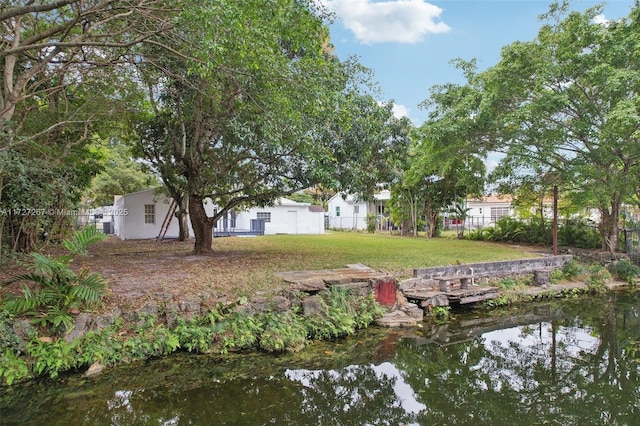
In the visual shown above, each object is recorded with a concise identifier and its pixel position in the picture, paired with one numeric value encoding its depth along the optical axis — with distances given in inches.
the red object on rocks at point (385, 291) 298.2
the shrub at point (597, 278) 414.6
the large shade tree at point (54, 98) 232.8
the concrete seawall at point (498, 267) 351.9
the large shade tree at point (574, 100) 409.4
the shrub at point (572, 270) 434.9
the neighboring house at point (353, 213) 1119.3
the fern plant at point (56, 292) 197.3
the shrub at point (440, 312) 313.2
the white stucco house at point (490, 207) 1210.3
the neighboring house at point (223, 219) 756.0
